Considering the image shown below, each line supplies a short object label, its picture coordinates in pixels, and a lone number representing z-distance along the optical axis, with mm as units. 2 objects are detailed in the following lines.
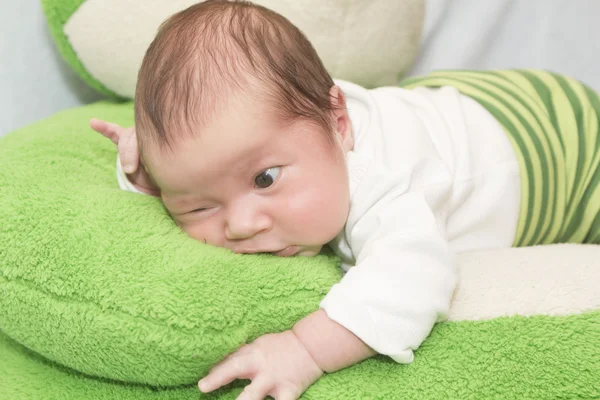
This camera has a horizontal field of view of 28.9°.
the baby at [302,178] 497
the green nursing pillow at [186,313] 483
